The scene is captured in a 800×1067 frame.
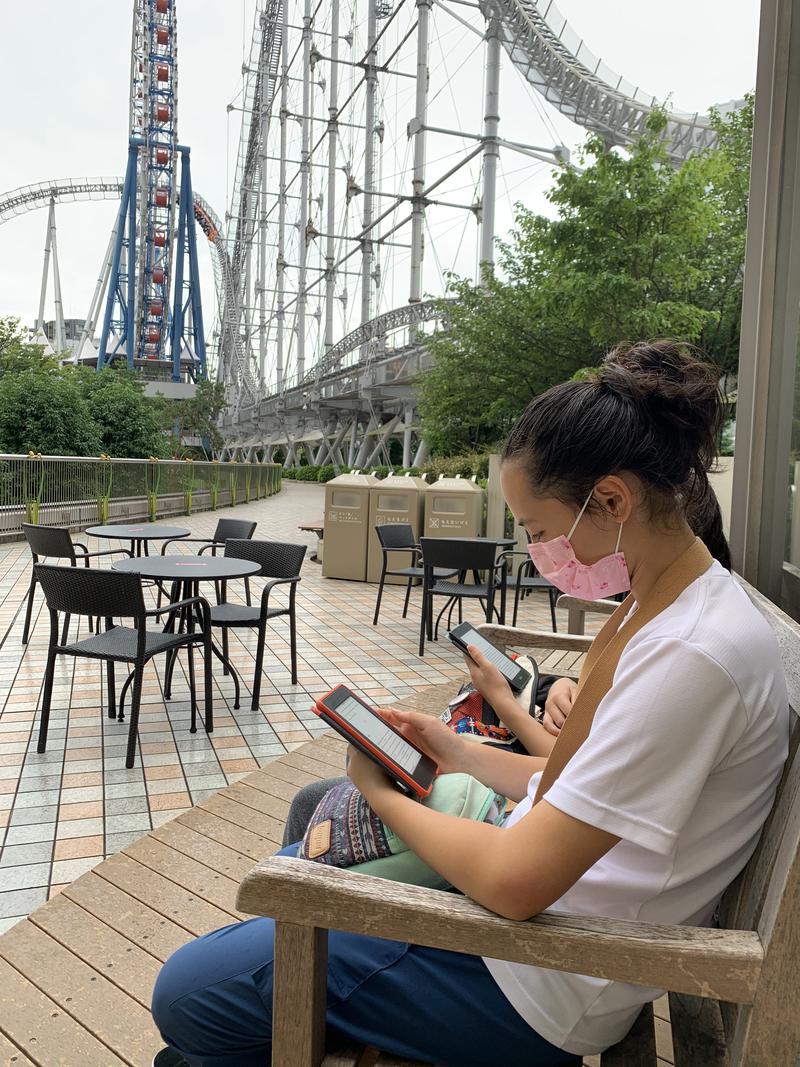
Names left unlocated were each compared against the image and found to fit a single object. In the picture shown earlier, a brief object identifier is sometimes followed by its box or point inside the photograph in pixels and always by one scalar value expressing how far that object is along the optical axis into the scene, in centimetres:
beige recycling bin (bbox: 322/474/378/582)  933
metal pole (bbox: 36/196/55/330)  5481
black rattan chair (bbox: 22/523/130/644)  529
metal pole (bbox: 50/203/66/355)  5288
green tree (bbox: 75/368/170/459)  1912
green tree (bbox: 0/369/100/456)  1605
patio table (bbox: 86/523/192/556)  584
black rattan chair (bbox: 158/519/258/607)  627
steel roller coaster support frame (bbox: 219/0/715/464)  2505
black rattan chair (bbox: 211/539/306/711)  447
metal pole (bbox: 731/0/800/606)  191
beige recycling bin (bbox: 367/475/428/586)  907
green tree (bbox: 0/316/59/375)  2320
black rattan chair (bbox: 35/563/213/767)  338
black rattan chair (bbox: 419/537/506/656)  568
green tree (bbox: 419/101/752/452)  1124
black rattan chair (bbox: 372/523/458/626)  679
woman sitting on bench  87
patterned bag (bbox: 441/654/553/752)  194
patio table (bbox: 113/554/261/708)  402
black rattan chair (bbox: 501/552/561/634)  612
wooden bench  87
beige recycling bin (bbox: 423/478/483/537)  882
